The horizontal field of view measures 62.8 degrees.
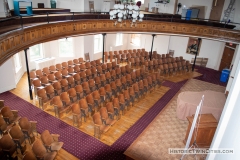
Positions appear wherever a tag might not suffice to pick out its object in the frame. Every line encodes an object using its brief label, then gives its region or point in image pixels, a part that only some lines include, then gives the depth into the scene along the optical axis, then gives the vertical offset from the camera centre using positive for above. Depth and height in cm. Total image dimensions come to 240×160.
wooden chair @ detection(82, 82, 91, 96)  931 -380
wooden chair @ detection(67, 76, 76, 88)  961 -368
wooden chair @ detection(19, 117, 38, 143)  630 -391
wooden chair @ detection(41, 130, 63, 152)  583 -401
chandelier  788 -17
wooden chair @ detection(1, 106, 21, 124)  667 -377
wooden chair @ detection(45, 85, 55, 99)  856 -375
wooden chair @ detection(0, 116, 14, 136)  625 -387
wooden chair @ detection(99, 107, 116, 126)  729 -397
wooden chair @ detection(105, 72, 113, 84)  1055 -365
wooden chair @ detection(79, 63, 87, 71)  1159 -356
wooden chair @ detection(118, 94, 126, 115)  841 -387
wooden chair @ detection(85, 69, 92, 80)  1070 -362
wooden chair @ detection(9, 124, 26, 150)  590 -391
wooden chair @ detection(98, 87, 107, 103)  892 -380
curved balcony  696 -115
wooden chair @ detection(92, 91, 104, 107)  866 -386
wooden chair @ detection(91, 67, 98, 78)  1110 -362
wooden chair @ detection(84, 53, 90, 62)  1383 -358
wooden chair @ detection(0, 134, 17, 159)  550 -394
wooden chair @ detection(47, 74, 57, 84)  983 -365
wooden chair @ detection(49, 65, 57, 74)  1106 -358
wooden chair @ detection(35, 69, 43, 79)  1018 -361
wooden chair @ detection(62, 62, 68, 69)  1177 -359
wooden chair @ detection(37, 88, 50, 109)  822 -383
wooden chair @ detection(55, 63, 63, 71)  1139 -360
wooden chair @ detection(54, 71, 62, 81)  1016 -365
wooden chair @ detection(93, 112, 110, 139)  695 -411
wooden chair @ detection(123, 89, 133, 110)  871 -383
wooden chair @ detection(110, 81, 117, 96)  956 -377
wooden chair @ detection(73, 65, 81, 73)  1121 -358
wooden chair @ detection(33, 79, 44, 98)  897 -372
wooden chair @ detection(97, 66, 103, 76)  1131 -361
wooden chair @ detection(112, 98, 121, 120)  796 -389
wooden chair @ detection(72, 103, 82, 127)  739 -392
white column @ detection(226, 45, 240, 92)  979 -293
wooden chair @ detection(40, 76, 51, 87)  943 -366
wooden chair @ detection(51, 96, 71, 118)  782 -391
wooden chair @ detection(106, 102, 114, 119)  779 -384
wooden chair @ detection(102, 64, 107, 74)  1187 -362
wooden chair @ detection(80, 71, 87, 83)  1034 -364
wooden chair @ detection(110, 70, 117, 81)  1092 -366
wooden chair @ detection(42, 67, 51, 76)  1067 -362
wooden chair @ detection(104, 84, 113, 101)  920 -381
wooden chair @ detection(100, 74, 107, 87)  1025 -367
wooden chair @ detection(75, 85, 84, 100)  895 -380
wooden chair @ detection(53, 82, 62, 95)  891 -373
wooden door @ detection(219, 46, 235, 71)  1403 -303
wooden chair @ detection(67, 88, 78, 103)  856 -379
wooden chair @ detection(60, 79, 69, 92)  931 -369
